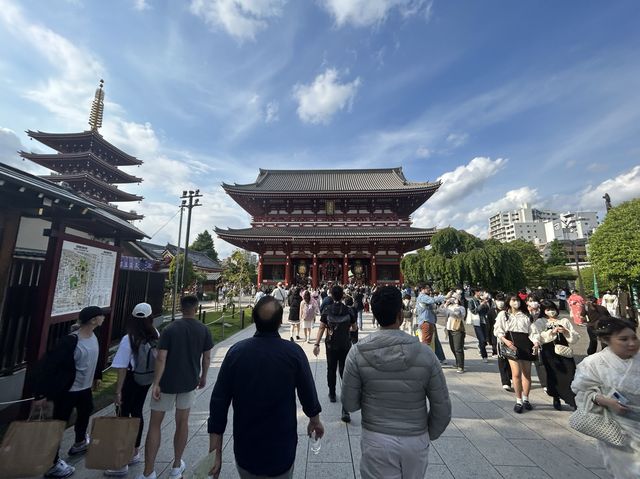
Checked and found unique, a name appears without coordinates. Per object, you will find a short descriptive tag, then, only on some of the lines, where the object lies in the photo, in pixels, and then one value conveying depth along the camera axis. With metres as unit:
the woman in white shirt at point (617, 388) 2.09
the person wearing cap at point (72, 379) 2.93
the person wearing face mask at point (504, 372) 5.32
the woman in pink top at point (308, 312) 8.95
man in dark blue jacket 1.89
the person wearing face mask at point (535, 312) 4.73
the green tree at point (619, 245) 12.87
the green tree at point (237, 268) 19.67
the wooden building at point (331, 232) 23.26
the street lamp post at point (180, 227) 17.84
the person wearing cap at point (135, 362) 3.05
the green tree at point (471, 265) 14.73
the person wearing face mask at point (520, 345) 4.41
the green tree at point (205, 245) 51.53
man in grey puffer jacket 1.89
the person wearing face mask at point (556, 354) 4.37
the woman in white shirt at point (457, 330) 6.32
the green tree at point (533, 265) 31.95
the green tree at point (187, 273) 21.52
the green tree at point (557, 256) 46.44
